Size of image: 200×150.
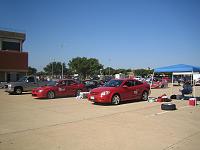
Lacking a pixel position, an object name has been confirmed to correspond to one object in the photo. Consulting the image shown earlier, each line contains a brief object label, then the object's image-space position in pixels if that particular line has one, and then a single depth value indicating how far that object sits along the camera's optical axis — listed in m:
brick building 32.91
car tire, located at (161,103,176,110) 9.43
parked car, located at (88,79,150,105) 10.92
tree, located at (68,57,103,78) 64.08
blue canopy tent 13.00
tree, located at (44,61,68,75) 94.33
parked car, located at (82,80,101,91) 20.22
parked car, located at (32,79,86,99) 14.00
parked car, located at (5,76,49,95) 17.43
